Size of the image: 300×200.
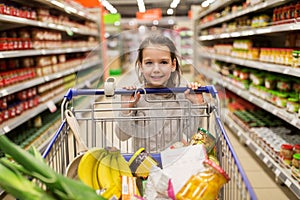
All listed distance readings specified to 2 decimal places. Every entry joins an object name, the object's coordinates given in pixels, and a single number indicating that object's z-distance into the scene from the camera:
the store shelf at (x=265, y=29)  2.94
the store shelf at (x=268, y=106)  2.99
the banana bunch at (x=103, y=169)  1.41
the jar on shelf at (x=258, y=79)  4.28
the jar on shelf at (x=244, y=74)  4.88
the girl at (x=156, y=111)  1.65
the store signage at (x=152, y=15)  14.55
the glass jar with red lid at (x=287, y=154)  3.03
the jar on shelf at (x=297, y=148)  2.96
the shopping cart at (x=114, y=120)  1.46
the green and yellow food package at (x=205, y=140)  1.51
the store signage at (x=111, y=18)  13.00
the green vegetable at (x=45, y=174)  0.98
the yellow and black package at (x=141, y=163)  1.53
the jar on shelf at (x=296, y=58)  2.93
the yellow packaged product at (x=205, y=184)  1.14
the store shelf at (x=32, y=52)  3.17
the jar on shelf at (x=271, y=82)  3.91
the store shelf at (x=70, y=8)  4.58
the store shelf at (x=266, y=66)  2.97
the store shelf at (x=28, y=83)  3.25
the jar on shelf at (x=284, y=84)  3.54
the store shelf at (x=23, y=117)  3.18
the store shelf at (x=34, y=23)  3.24
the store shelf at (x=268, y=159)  2.71
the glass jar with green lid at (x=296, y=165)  2.75
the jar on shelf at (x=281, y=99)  3.41
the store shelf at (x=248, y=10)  3.52
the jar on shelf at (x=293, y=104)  3.13
